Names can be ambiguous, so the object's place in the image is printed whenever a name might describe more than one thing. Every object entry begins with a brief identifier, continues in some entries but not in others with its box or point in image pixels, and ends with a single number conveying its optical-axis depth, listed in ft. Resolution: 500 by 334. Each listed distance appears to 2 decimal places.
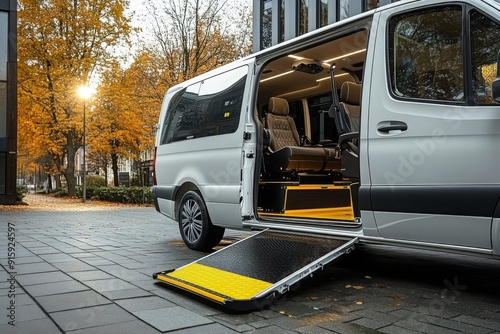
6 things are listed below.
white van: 12.06
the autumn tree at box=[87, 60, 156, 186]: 71.51
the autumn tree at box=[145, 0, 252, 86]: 74.38
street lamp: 66.69
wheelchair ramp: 12.30
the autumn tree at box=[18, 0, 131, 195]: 68.18
